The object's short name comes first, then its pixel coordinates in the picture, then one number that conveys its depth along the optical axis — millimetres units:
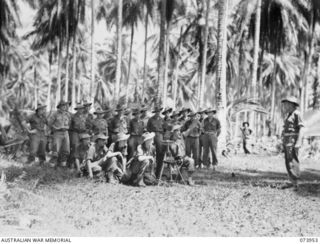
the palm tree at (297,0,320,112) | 27419
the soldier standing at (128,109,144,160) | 12281
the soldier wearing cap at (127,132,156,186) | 10555
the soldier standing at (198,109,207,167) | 14469
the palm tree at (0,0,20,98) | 26688
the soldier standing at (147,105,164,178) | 11850
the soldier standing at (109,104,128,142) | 12414
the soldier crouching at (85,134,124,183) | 10781
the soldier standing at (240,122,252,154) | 20727
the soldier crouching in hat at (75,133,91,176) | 12076
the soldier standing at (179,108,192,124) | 13189
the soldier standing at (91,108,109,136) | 11875
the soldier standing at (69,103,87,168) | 12641
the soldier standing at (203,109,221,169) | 14305
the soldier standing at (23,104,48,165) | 13031
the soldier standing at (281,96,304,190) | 10000
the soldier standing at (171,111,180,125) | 12284
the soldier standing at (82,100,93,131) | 12475
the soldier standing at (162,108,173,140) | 11723
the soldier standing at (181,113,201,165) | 13844
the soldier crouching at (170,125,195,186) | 10898
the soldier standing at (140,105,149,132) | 12641
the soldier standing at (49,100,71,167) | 12820
